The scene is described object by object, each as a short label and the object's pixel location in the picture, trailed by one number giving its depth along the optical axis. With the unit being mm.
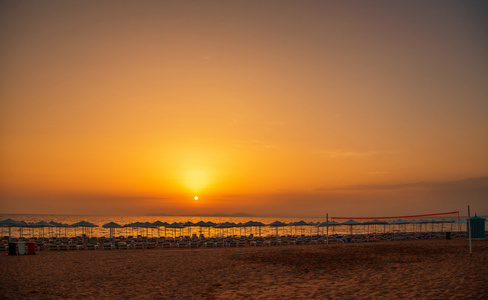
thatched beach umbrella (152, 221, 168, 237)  27744
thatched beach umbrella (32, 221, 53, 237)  25859
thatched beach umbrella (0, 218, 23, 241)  24861
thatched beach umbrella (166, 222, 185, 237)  28188
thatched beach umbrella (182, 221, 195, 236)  29302
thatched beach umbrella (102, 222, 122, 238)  26659
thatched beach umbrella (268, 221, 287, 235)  30047
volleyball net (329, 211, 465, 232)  32603
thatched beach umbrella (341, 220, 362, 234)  31530
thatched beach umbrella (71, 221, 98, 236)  26375
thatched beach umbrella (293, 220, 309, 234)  31194
